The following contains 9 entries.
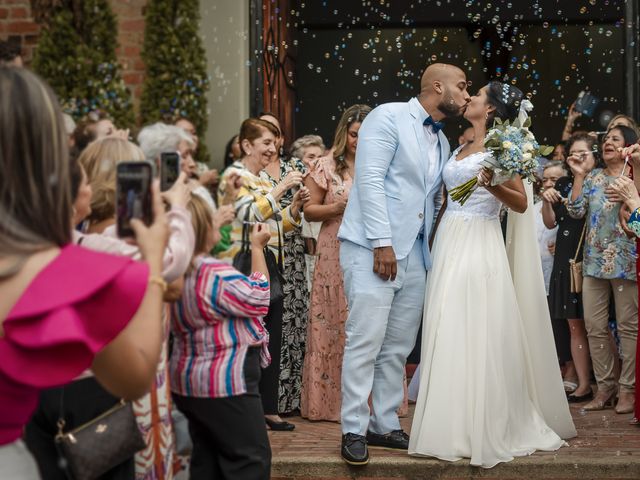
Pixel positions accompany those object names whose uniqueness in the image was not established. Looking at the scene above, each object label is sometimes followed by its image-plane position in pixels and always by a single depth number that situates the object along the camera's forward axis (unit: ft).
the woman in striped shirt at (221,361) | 12.73
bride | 17.58
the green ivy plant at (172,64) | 25.48
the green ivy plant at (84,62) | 24.30
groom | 17.66
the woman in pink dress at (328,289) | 22.15
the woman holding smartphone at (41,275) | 6.47
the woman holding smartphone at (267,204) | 18.53
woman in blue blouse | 22.99
